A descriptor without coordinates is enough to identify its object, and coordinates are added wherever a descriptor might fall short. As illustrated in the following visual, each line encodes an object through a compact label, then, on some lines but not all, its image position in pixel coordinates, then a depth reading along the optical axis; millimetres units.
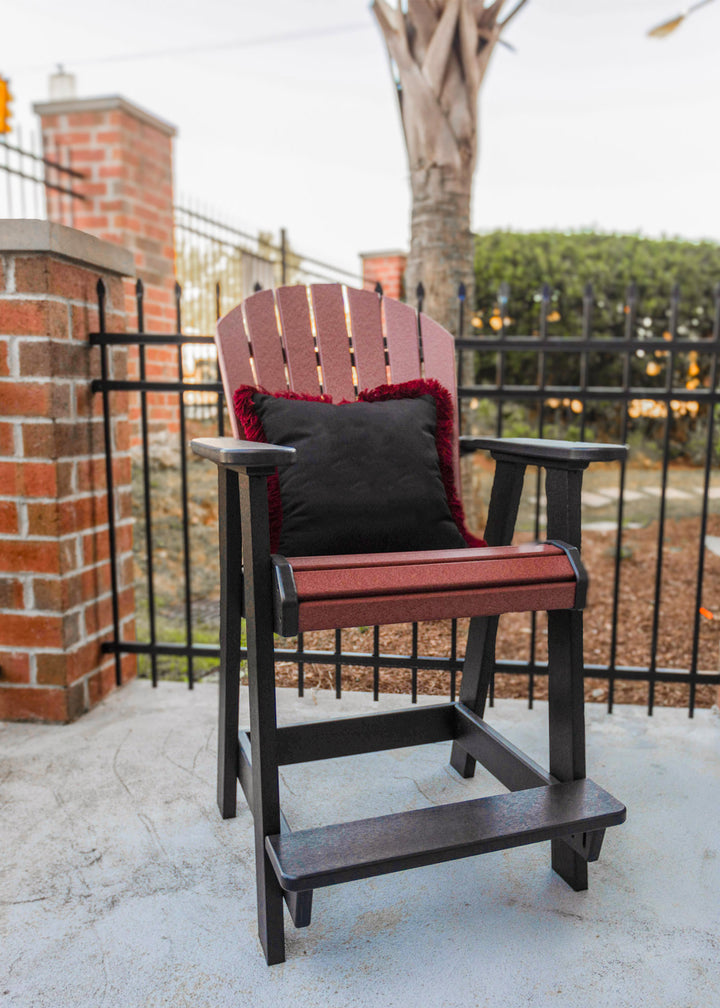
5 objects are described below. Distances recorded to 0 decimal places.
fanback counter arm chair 1087
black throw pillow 1363
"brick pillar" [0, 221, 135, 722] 1780
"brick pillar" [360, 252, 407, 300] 8062
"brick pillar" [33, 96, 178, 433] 4215
